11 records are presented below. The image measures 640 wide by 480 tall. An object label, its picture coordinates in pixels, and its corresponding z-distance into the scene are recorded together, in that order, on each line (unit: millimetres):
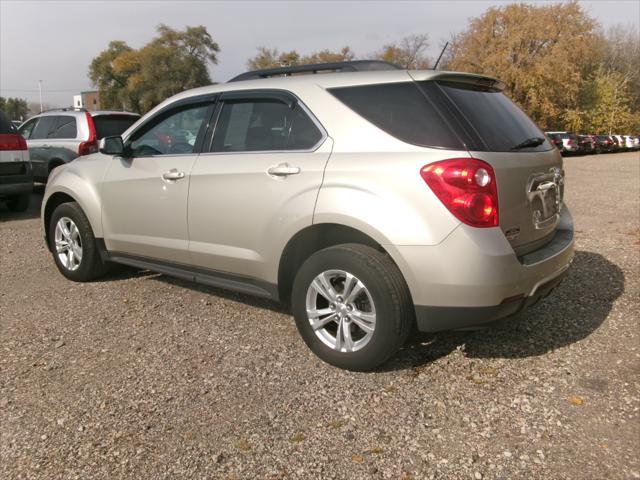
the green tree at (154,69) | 69750
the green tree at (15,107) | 98606
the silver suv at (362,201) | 2912
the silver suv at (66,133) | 9414
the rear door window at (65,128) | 9656
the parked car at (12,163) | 8359
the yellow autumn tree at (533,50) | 38312
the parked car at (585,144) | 34075
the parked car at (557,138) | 30375
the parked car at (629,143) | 40938
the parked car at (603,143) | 36500
